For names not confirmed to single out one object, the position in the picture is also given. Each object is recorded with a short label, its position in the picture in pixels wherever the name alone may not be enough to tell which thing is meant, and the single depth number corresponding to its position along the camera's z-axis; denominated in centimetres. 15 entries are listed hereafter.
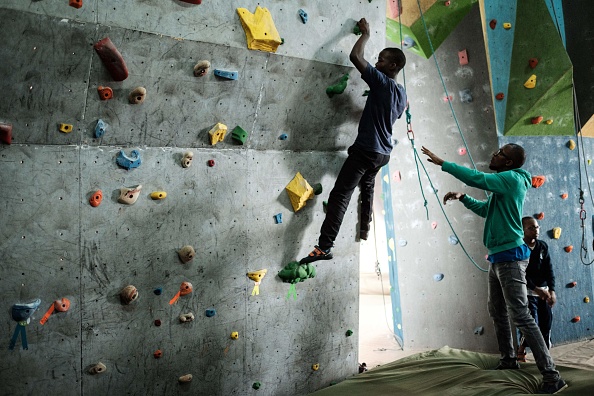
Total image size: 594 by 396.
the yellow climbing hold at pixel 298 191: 359
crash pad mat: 344
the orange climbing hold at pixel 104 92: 273
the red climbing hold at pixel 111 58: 267
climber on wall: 345
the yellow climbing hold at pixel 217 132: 319
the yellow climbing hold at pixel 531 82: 461
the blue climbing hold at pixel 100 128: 278
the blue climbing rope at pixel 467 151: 443
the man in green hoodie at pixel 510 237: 339
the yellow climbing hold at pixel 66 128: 269
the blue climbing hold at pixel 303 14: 339
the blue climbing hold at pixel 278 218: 356
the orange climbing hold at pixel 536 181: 477
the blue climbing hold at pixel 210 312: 329
